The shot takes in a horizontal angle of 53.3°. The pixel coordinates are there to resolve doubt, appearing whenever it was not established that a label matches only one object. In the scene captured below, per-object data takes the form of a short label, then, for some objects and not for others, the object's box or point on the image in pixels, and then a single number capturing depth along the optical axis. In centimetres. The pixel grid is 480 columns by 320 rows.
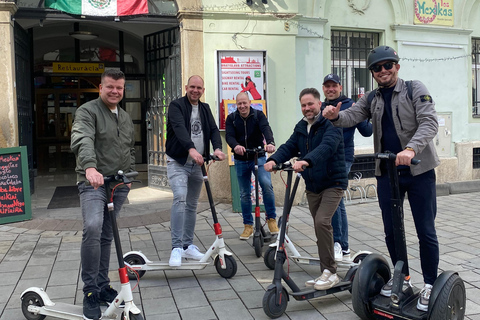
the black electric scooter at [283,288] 372
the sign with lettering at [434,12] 982
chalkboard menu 702
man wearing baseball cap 493
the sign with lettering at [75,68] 1252
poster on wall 812
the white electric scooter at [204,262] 462
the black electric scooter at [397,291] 326
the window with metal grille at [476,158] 1055
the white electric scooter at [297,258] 462
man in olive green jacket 357
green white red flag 767
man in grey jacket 357
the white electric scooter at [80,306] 335
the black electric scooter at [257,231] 534
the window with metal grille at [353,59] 945
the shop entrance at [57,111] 1368
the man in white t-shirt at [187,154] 477
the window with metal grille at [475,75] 1077
